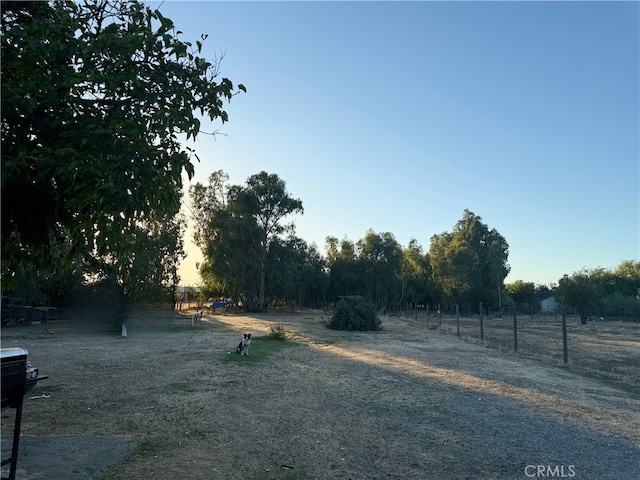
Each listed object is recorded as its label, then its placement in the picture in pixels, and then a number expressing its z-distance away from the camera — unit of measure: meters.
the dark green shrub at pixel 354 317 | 30.42
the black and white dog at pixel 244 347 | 14.43
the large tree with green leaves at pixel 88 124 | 3.43
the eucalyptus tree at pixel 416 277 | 75.19
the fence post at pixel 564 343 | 13.45
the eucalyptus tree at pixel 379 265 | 69.88
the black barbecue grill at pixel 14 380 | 3.27
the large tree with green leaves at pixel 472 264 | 70.81
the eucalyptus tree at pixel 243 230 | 51.16
